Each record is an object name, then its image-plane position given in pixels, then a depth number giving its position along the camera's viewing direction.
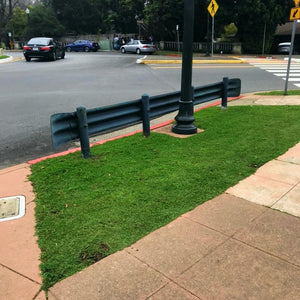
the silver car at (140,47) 33.25
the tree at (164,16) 33.91
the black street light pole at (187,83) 6.02
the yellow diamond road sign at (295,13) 9.84
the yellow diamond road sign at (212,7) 22.51
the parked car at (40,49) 24.53
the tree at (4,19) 59.12
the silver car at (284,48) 33.06
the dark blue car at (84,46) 41.69
